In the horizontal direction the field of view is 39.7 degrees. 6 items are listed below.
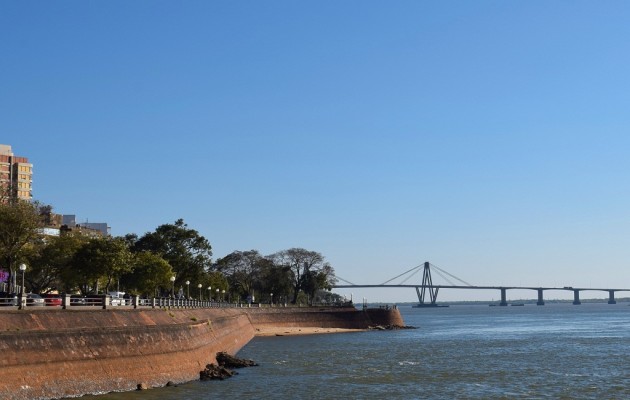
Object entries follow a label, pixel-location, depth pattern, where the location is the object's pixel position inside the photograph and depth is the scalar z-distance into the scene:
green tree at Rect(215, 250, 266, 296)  153.59
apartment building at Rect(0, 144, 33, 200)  160.62
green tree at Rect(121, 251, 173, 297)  86.62
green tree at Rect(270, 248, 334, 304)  151.50
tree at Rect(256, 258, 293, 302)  148.38
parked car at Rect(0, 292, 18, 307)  40.81
